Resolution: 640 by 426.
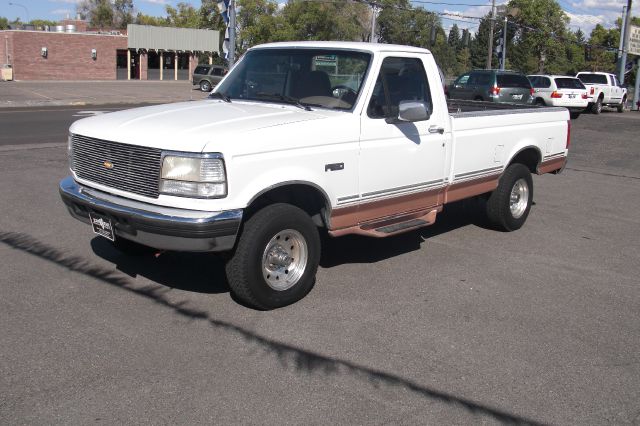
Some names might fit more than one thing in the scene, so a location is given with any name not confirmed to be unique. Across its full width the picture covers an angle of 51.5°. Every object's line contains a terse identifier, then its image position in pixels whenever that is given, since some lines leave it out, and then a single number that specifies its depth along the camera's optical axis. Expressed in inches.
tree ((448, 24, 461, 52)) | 4160.9
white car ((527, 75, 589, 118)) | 1088.8
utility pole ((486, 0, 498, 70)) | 1750.5
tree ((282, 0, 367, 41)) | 1987.0
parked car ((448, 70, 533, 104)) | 976.3
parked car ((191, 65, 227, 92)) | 1686.8
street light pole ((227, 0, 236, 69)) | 726.5
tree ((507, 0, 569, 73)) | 3257.9
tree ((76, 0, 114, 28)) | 3896.2
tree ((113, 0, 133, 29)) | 4111.7
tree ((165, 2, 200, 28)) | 2797.7
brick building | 2062.0
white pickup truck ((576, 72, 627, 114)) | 1206.9
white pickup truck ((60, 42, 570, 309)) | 183.9
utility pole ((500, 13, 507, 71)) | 1577.0
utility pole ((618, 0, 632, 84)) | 1499.8
